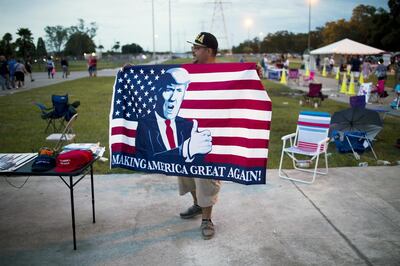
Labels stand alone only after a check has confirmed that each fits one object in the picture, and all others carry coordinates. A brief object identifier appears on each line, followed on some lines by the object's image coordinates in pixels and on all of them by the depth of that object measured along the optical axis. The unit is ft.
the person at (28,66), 90.16
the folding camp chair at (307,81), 78.02
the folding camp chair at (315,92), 46.79
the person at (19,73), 69.92
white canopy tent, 67.92
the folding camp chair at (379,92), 50.11
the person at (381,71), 64.13
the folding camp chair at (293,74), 80.07
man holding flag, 12.32
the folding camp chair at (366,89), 44.40
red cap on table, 11.55
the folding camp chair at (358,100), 31.53
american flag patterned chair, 19.78
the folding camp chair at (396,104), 46.72
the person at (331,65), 123.44
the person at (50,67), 98.87
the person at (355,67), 78.36
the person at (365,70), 94.52
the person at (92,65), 102.19
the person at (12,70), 69.27
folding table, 11.31
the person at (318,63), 149.26
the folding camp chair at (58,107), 29.32
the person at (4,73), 65.36
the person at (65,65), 101.81
